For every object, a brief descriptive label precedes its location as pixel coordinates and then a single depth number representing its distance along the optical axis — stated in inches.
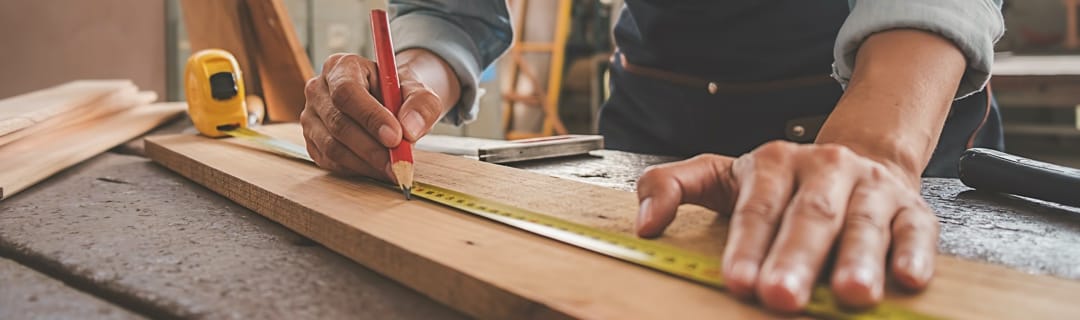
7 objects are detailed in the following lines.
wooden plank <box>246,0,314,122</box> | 85.2
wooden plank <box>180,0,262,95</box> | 86.3
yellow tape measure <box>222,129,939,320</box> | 22.5
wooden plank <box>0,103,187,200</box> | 49.1
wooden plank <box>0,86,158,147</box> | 62.1
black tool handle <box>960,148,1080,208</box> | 38.9
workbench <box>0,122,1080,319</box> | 26.5
